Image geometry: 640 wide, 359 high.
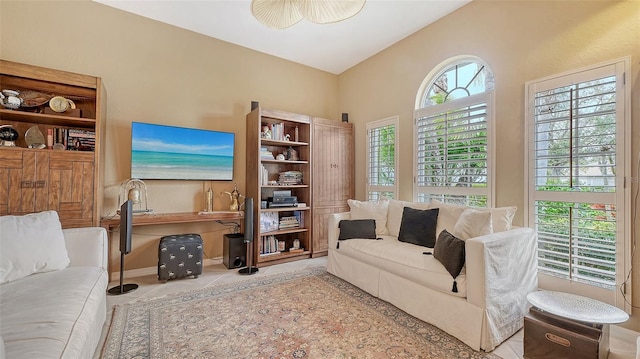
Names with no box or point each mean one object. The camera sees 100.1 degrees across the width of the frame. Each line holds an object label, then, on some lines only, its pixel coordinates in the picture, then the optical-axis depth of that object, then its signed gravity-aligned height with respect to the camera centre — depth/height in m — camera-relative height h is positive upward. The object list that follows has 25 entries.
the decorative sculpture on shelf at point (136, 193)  3.05 -0.16
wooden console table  2.79 -0.44
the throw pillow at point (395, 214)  3.07 -0.41
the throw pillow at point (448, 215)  2.56 -0.35
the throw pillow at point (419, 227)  2.63 -0.48
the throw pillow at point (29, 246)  1.64 -0.44
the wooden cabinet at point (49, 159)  2.32 +0.18
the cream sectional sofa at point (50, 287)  1.12 -0.62
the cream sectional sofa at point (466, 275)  1.81 -0.77
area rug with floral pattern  1.76 -1.13
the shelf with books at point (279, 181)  3.61 -0.02
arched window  2.82 +0.53
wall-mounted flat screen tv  3.13 +0.33
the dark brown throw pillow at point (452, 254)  1.94 -0.56
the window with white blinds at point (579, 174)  1.99 +0.05
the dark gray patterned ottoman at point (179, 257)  2.94 -0.87
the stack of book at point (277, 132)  3.85 +0.69
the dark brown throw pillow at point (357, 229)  3.01 -0.56
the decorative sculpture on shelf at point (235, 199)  3.59 -0.26
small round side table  1.54 -0.88
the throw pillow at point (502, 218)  2.26 -0.32
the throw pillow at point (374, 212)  3.21 -0.39
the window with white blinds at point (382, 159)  3.84 +0.32
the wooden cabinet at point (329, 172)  4.05 +0.12
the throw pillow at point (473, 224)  2.17 -0.37
